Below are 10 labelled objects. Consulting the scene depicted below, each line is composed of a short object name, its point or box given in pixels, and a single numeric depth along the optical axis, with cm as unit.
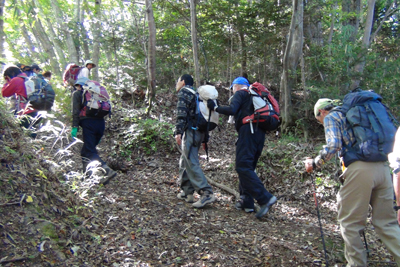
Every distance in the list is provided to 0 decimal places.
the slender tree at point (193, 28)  859
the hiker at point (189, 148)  494
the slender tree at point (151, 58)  854
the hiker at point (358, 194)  311
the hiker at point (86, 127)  530
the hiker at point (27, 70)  607
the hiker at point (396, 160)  296
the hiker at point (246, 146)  463
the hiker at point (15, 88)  538
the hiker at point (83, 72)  678
